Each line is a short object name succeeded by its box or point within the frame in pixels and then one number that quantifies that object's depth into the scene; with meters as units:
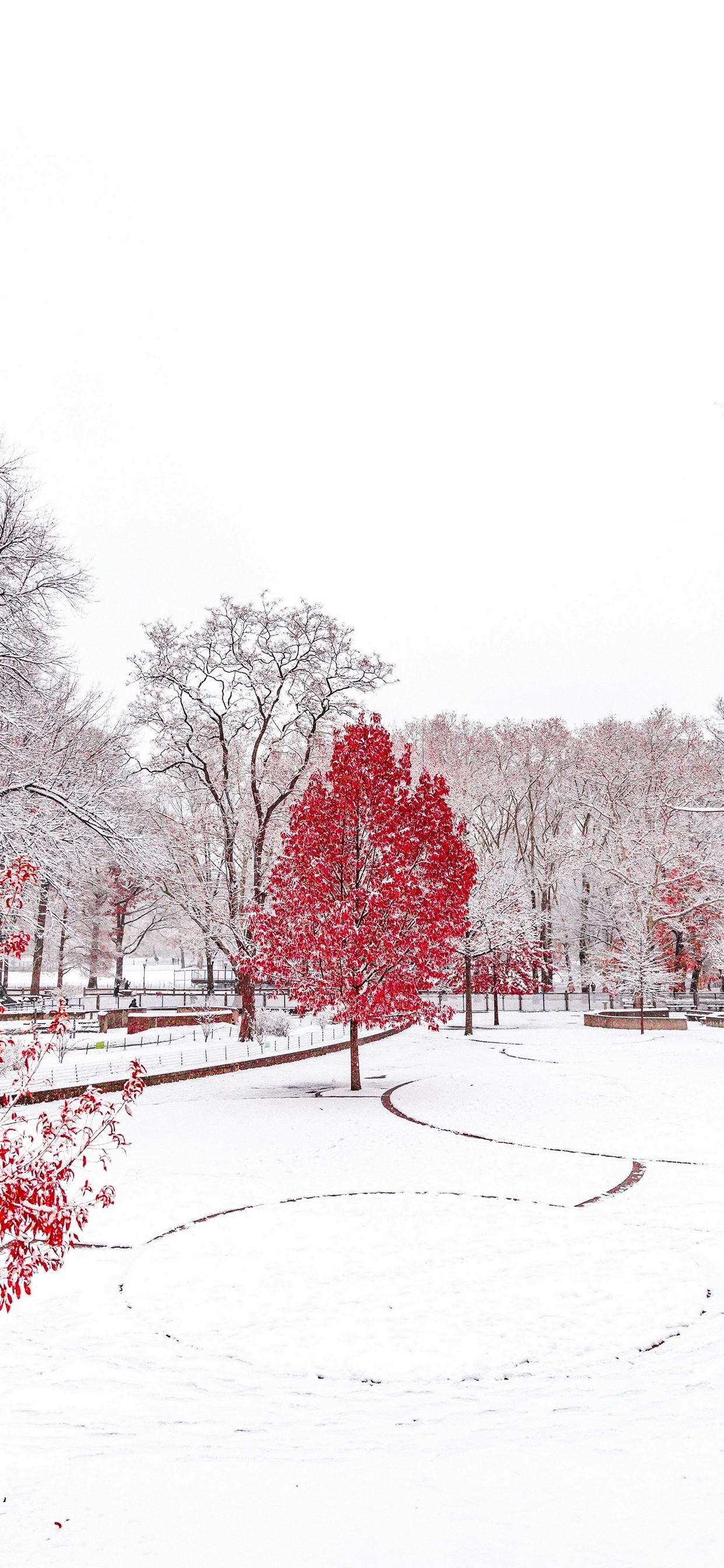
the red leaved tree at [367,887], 18.62
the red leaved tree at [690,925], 36.28
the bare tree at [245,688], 28.42
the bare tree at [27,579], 16.09
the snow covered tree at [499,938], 34.62
